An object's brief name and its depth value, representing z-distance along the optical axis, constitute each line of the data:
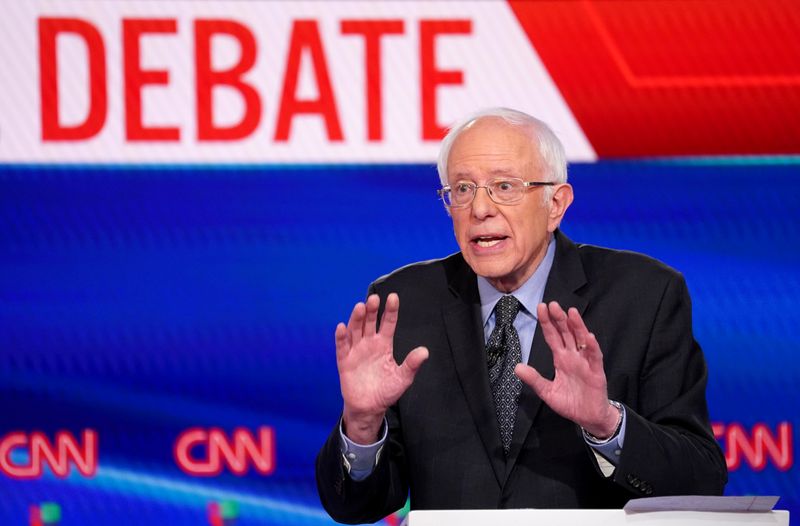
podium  10.10
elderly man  10.38
